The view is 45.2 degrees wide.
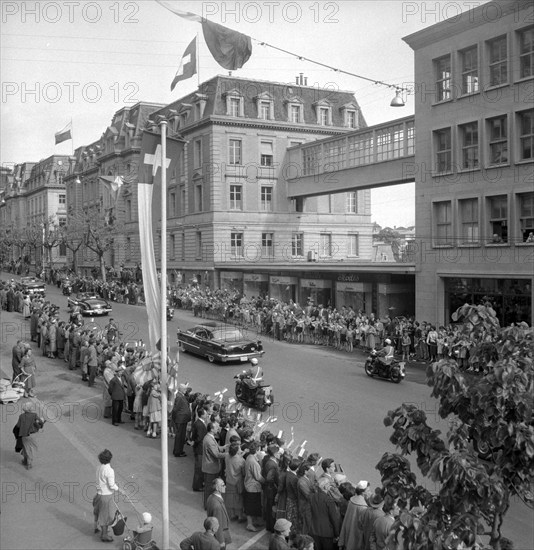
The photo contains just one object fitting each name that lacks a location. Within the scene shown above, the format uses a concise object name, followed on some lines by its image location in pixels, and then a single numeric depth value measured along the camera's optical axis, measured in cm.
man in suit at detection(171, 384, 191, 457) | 1476
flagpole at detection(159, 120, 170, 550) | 950
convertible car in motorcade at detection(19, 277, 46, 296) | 4869
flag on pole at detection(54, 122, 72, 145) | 3972
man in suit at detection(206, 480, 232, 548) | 987
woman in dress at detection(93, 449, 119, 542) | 1051
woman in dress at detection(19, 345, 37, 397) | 1994
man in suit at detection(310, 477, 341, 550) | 985
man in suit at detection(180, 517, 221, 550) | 852
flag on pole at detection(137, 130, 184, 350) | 1057
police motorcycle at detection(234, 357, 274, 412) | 1817
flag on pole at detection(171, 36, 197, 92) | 1249
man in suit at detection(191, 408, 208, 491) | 1274
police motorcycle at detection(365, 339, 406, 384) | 2186
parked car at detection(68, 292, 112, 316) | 4054
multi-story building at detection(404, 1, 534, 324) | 2659
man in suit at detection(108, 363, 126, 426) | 1725
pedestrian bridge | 3550
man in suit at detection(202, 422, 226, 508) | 1205
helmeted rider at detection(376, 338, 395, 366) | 2206
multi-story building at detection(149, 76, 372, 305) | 5531
